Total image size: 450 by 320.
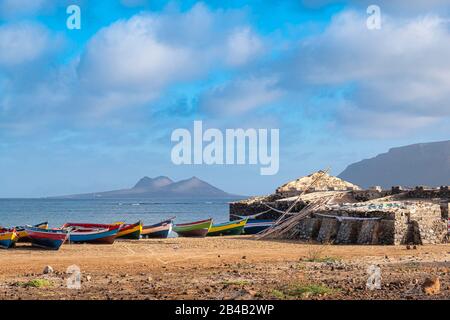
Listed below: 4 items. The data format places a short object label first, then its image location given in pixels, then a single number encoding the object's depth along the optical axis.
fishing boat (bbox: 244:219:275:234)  38.47
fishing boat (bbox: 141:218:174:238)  36.69
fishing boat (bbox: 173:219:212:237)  37.56
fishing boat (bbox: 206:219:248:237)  38.69
